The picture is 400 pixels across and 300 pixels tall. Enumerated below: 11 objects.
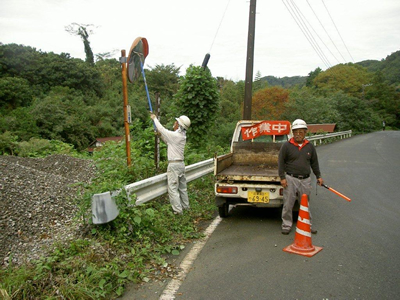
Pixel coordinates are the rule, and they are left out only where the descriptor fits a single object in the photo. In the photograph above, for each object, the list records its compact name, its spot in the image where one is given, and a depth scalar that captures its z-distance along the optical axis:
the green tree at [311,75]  122.16
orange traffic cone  5.08
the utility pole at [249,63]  15.89
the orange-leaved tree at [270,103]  46.31
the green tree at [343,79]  95.56
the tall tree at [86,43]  61.78
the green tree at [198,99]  12.87
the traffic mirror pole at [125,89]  6.89
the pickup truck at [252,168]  6.55
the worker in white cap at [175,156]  6.72
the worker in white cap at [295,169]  6.09
